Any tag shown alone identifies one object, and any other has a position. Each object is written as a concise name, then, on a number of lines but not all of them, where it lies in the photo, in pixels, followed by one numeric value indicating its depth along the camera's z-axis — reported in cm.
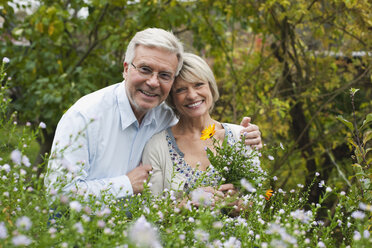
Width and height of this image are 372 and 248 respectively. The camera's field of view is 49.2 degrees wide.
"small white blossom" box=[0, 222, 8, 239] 106
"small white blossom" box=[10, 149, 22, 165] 130
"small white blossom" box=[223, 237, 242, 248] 114
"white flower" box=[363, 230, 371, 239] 125
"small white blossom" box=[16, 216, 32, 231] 97
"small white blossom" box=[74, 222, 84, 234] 106
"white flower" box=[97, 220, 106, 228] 111
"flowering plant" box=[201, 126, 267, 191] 206
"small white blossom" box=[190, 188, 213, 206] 117
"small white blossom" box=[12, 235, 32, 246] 90
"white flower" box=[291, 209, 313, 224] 137
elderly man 227
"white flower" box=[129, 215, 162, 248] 90
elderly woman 249
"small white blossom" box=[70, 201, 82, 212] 111
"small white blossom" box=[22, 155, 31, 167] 134
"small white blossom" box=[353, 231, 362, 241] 117
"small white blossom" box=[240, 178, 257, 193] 137
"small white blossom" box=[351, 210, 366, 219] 125
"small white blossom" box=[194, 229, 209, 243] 112
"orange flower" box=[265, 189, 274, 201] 204
